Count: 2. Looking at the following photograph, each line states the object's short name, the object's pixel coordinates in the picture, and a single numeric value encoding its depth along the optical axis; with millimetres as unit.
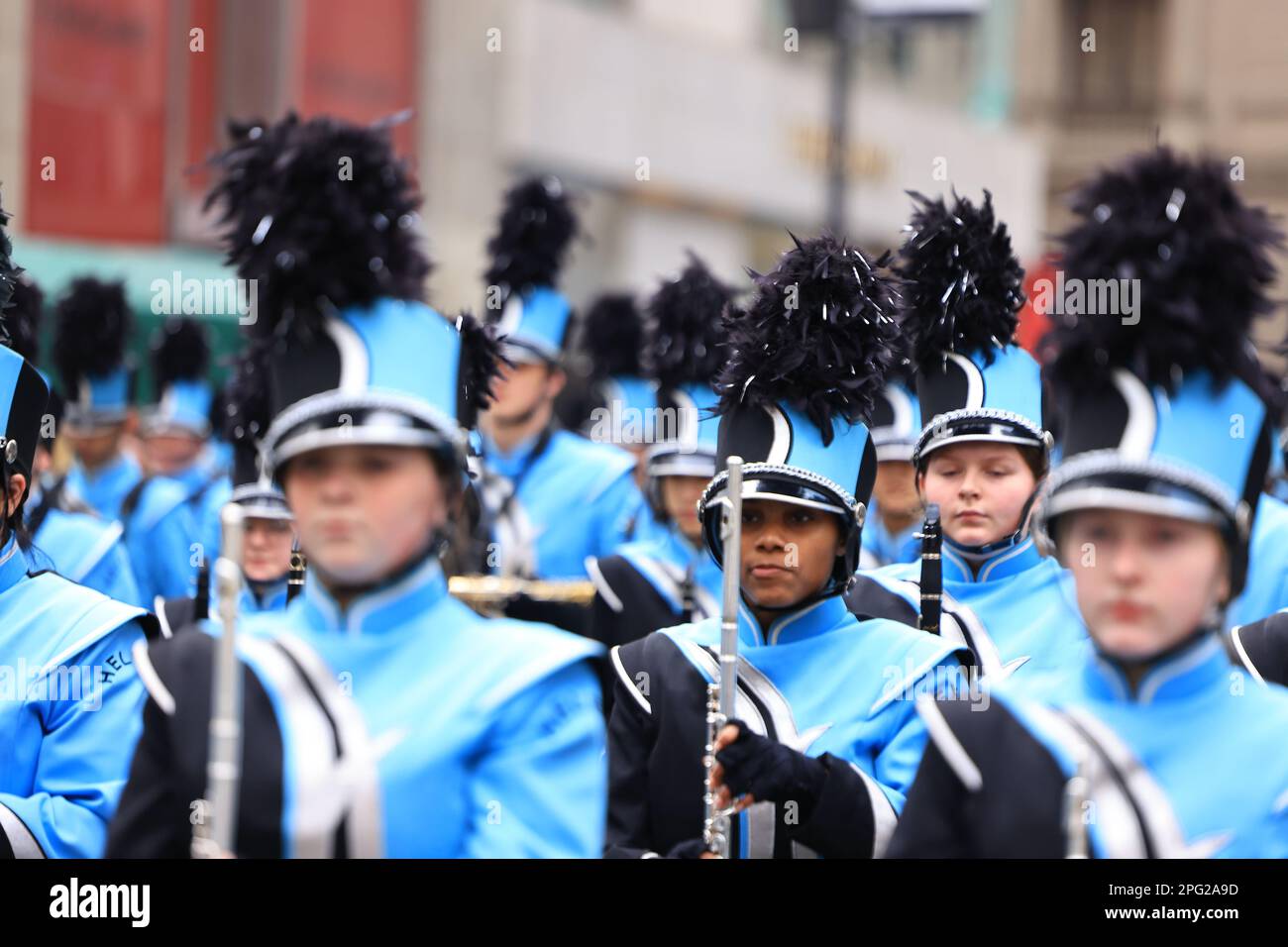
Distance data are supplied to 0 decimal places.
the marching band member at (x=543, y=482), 20219
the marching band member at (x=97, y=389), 24141
